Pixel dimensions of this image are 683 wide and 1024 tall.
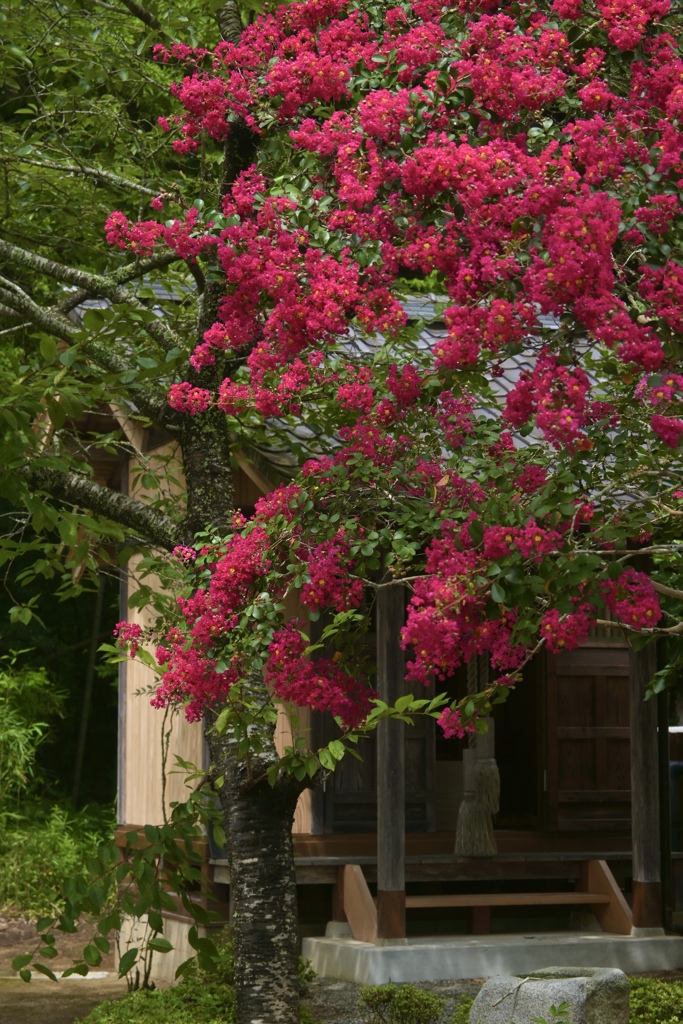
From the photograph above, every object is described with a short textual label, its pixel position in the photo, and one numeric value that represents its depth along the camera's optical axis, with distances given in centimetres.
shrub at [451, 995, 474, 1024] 760
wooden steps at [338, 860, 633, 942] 1028
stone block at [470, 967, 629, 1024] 672
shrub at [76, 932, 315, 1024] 828
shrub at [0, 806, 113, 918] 1555
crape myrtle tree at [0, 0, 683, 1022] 506
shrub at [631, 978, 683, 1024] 774
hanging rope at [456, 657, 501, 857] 1115
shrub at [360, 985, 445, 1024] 814
